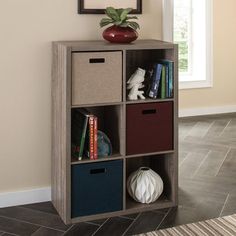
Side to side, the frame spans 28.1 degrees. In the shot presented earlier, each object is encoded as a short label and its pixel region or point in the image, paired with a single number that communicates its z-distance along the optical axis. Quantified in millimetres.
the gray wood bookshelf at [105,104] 2764
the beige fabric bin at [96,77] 2750
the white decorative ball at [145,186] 3084
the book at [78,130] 2846
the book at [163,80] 3016
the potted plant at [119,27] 2928
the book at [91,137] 2820
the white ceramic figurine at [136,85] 2983
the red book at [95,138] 2838
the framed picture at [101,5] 3113
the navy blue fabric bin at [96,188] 2873
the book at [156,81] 3016
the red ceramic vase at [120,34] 2928
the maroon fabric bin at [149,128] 2949
